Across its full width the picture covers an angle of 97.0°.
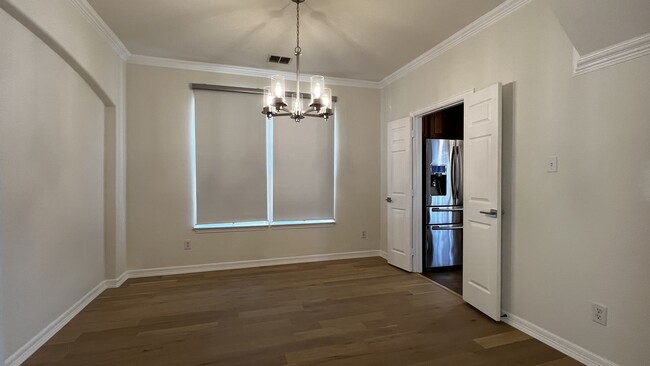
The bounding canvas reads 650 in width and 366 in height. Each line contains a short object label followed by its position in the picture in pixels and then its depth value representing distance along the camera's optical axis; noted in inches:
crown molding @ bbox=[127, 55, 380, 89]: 148.8
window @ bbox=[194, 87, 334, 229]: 158.6
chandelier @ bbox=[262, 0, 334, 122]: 94.4
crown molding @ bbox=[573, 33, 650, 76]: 69.4
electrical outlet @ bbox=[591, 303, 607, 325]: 76.9
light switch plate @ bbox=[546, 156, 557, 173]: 88.5
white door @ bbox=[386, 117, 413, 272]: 157.4
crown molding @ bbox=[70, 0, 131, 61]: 103.5
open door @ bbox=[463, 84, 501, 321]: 102.0
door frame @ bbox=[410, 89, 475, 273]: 156.2
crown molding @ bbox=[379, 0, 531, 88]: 101.8
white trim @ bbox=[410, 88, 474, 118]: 121.7
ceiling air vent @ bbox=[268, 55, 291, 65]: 149.9
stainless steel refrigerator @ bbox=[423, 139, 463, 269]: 161.2
